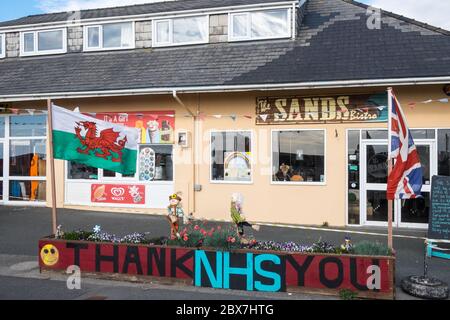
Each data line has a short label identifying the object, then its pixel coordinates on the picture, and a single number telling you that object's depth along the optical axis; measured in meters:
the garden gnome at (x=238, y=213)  7.75
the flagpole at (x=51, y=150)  6.70
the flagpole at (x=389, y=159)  5.89
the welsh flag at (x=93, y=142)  6.88
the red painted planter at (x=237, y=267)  5.57
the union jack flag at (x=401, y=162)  6.02
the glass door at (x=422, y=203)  10.61
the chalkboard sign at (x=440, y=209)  7.92
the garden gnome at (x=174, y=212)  7.18
